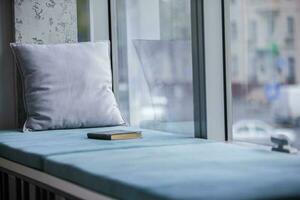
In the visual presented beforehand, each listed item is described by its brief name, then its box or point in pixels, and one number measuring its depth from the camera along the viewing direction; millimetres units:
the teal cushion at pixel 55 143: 2525
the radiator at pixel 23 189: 2368
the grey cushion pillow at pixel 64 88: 3443
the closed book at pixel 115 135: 2869
